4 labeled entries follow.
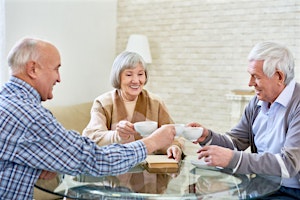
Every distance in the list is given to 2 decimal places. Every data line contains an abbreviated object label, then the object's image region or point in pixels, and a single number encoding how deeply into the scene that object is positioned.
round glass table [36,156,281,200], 2.16
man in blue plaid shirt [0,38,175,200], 2.03
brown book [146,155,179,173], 2.44
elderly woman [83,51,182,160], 2.88
